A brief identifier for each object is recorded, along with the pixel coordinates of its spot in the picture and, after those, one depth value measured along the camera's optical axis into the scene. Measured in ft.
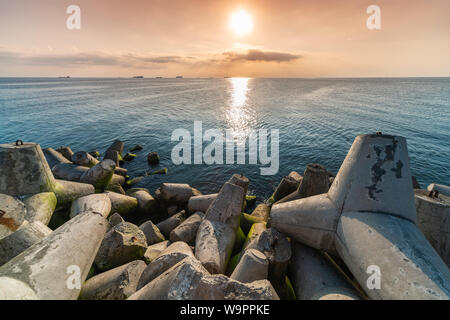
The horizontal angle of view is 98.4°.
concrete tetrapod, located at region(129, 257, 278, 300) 9.19
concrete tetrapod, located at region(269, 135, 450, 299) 9.48
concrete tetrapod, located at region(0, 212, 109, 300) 9.94
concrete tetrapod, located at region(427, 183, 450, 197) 24.31
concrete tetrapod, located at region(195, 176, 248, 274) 15.61
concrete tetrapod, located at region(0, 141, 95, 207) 19.70
